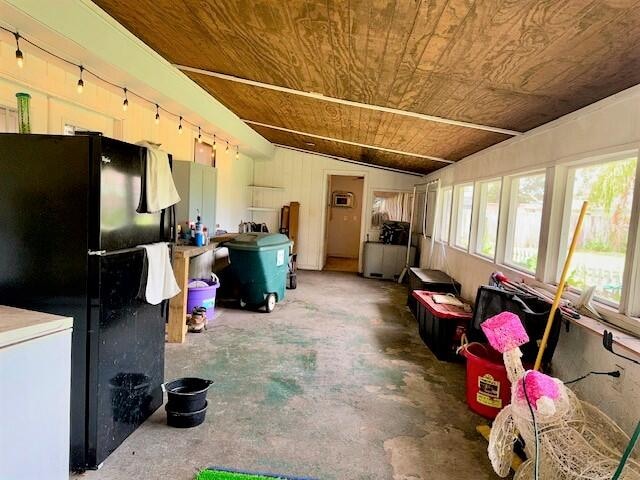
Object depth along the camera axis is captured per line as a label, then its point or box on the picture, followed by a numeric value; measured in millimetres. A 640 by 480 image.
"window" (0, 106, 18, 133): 2680
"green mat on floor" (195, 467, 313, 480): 1998
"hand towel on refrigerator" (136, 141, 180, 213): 2332
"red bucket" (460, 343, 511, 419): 2660
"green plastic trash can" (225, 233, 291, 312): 4812
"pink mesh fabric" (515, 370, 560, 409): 1847
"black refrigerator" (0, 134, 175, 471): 1923
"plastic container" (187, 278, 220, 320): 4430
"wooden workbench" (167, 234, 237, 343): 3816
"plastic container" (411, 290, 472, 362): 3734
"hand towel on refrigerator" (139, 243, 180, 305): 2328
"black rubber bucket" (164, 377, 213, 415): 2418
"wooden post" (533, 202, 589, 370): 2330
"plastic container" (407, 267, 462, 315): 4965
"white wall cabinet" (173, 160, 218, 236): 4645
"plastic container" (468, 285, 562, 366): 2520
